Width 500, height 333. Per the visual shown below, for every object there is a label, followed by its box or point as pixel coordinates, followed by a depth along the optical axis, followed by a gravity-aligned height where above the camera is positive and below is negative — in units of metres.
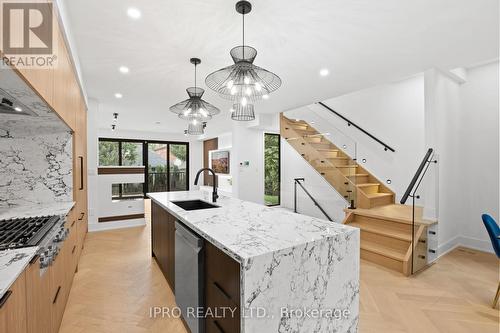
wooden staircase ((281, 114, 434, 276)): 3.19 -0.76
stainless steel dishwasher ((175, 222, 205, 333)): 1.60 -0.80
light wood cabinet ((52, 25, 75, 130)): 1.85 +0.73
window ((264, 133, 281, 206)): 7.54 -0.08
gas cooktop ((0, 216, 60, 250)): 1.31 -0.40
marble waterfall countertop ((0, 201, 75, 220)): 2.00 -0.38
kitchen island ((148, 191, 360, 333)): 1.15 -0.56
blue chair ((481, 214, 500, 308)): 2.25 -0.67
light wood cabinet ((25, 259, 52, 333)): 1.20 -0.75
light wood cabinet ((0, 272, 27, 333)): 0.90 -0.58
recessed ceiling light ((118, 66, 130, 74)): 3.38 +1.44
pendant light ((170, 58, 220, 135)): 2.78 +0.70
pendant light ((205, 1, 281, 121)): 1.84 +0.73
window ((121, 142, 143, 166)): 9.09 +0.57
